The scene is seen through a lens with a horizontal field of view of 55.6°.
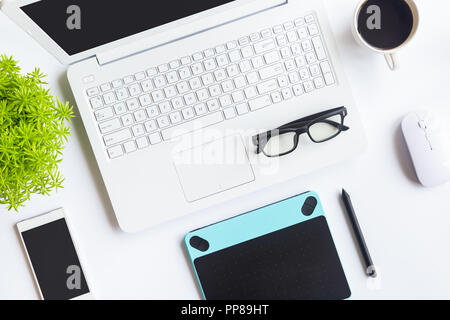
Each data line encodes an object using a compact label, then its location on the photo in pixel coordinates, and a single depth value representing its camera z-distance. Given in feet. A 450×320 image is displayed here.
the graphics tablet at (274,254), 2.82
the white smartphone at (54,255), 2.80
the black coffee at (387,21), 2.61
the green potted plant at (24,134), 2.24
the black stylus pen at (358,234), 2.82
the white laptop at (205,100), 2.66
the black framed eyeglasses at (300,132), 2.62
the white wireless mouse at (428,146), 2.65
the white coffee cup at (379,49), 2.57
